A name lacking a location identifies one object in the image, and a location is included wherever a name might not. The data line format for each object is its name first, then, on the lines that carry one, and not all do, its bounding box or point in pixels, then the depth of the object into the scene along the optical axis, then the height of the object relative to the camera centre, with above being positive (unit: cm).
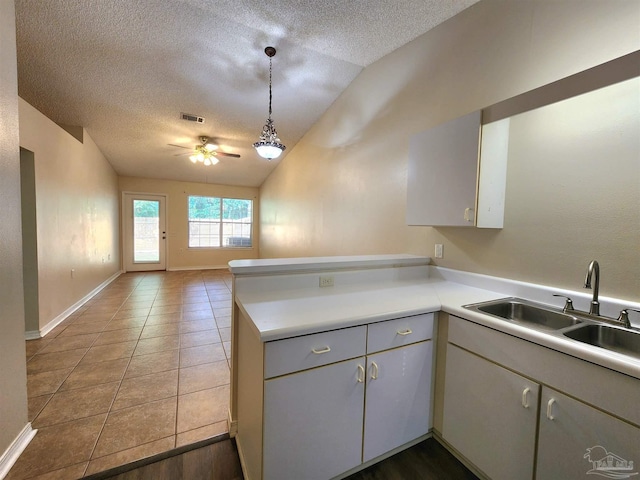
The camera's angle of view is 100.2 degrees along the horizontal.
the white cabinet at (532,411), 94 -74
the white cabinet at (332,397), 112 -80
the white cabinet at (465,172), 170 +41
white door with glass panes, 675 -20
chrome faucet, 124 -23
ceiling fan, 471 +129
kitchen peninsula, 105 -62
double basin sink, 123 -47
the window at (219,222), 747 +13
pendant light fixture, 307 +96
